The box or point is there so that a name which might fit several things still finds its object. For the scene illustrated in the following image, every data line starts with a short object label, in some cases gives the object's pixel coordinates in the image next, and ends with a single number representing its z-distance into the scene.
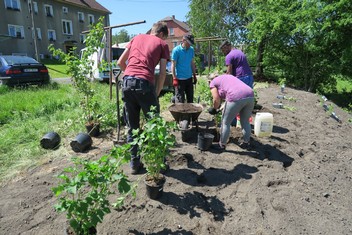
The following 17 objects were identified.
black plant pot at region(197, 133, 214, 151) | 3.97
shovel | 4.21
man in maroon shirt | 3.11
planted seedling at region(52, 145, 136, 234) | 1.88
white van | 10.64
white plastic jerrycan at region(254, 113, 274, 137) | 4.69
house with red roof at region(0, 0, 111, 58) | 25.73
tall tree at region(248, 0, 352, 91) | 9.62
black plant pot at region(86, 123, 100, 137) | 4.77
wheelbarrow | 4.21
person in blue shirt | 5.08
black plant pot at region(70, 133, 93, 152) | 4.12
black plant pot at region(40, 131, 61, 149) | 4.27
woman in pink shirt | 3.72
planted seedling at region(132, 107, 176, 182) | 2.46
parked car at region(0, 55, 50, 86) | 9.30
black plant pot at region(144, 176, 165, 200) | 2.77
